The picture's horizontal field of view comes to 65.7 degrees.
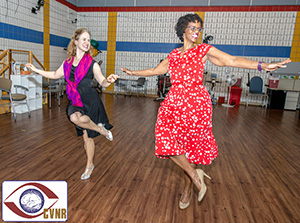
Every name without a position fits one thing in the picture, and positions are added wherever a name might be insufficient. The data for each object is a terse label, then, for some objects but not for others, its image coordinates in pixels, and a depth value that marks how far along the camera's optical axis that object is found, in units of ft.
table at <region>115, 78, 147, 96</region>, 32.53
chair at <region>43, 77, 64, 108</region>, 21.91
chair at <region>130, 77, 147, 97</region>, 31.45
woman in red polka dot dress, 5.96
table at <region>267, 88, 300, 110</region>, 27.96
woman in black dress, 7.51
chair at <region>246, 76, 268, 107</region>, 28.81
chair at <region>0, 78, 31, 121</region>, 16.19
